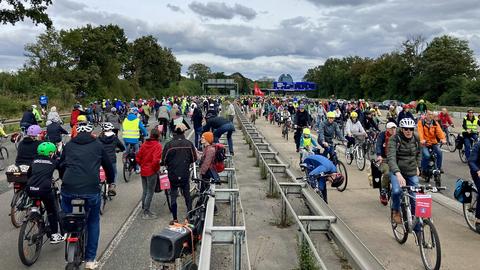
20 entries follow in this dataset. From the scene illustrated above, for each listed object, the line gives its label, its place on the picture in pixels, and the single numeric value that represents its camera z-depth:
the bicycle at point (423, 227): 5.89
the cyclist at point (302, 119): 16.27
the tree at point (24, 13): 27.38
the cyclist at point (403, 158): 7.06
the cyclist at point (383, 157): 8.43
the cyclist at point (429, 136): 11.99
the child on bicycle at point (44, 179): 6.39
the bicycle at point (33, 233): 6.05
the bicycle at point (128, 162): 12.07
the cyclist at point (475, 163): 7.37
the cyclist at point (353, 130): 14.62
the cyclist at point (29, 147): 7.62
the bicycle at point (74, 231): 5.38
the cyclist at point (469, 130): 14.89
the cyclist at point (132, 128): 12.15
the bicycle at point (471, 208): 7.82
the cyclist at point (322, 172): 8.48
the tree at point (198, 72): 175.55
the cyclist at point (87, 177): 5.57
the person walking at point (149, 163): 8.60
